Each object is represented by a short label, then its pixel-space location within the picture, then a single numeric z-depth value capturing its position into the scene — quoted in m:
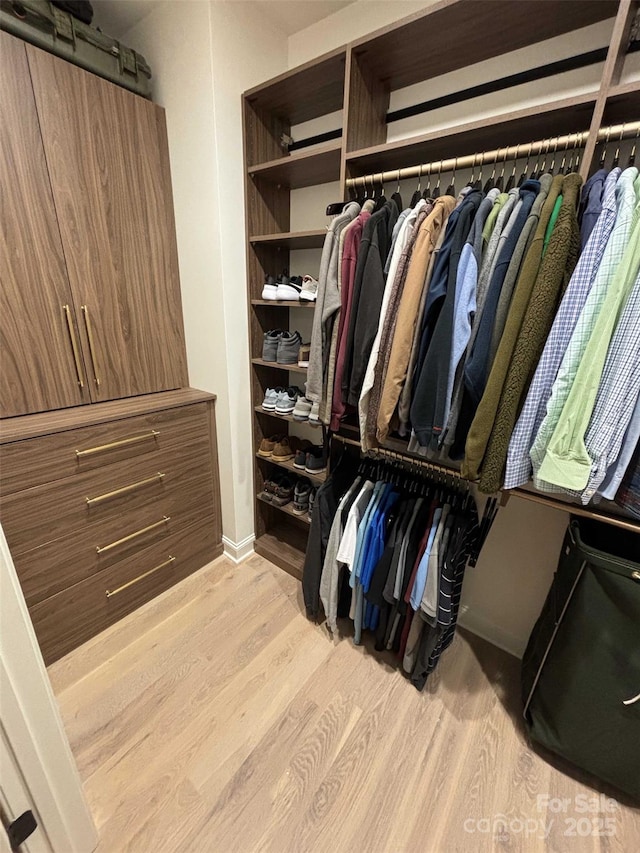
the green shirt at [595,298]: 0.75
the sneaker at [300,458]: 1.73
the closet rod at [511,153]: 0.83
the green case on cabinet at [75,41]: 1.13
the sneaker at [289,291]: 1.58
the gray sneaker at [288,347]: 1.62
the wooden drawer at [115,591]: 1.39
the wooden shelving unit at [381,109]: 0.94
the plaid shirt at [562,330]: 0.77
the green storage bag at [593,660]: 0.93
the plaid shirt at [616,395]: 0.75
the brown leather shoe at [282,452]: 1.86
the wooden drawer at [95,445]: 1.19
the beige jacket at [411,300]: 0.98
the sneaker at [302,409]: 1.61
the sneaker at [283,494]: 1.89
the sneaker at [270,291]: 1.61
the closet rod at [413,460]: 1.17
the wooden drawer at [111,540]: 1.30
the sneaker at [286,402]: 1.72
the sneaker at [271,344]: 1.68
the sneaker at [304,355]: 1.60
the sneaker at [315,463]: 1.69
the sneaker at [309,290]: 1.49
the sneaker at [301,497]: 1.82
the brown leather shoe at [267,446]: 1.90
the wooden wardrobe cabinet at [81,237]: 1.22
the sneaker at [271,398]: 1.76
